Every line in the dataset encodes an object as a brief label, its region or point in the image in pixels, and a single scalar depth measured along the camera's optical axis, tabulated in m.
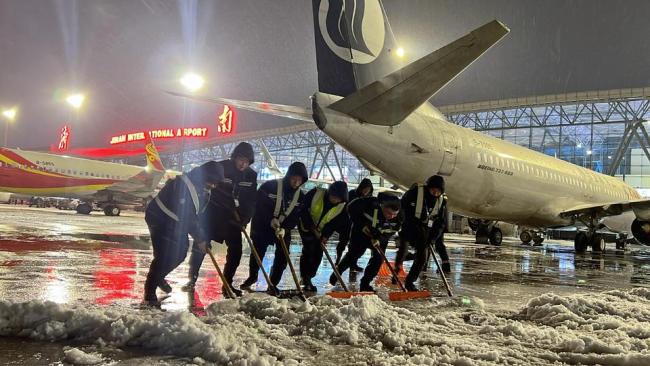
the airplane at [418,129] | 8.46
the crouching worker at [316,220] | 6.29
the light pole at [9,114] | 35.81
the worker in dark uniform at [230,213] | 5.68
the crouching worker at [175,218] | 4.79
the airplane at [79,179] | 26.77
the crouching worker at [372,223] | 6.70
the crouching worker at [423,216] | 6.77
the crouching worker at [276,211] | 5.99
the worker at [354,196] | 7.76
